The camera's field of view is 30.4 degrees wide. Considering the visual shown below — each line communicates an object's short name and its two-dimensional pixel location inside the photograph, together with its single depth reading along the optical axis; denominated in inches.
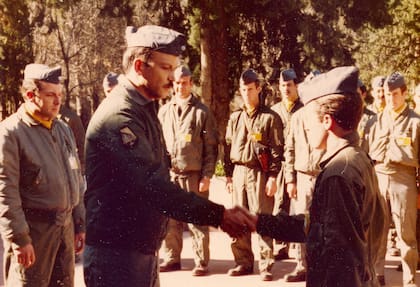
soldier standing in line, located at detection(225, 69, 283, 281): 339.0
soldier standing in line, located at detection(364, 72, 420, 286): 315.3
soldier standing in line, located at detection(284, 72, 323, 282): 319.6
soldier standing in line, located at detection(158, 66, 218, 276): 342.6
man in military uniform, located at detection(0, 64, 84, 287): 190.4
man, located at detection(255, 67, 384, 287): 133.2
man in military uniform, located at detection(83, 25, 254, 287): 150.4
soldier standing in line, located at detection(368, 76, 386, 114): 373.8
